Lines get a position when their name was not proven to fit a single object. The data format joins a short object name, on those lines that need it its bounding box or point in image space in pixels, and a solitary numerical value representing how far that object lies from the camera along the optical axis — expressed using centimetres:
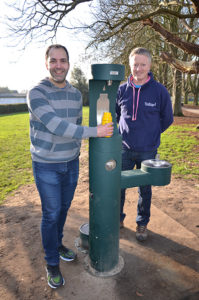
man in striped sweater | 169
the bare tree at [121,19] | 634
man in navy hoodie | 225
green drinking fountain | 183
